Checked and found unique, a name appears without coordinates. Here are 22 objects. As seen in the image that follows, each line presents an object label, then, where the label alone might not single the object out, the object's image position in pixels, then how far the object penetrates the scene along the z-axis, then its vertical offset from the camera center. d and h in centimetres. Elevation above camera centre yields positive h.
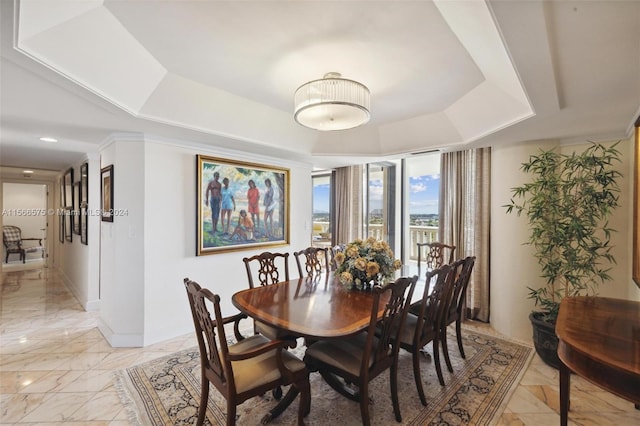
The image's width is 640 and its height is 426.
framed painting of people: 344 +7
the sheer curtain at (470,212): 369 +0
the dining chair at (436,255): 353 -55
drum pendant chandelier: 196 +77
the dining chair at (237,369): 154 -97
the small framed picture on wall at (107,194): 306 +17
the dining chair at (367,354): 172 -96
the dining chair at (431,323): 210 -95
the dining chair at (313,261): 325 -59
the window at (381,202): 524 +18
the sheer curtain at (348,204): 541 +14
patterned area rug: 196 -144
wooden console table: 116 -61
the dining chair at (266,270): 236 -75
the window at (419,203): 479 +14
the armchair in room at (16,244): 721 -91
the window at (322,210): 595 +2
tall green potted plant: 261 -13
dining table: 170 -71
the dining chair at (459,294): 259 -82
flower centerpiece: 243 -47
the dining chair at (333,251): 342 -51
